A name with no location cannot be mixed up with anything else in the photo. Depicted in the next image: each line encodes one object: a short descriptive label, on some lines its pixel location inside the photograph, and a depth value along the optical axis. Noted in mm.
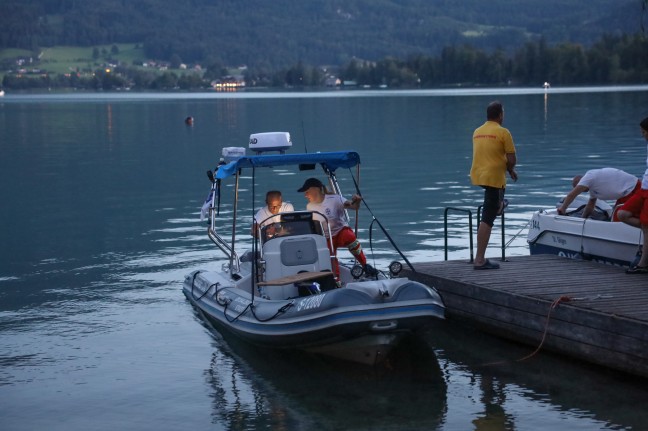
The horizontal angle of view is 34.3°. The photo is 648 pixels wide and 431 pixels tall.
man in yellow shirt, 12086
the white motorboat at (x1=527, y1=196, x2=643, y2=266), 12281
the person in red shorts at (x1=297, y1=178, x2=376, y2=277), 12508
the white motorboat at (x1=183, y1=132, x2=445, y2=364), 10266
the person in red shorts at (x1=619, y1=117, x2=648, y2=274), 11211
